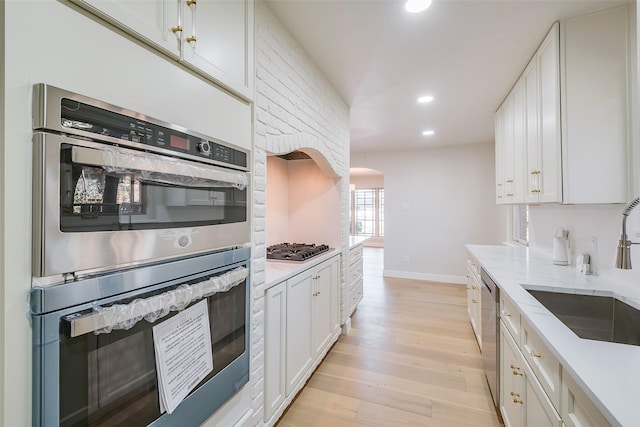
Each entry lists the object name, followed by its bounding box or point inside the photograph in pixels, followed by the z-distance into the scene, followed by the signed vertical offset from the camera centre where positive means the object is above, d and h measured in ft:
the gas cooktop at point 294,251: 7.39 -1.05
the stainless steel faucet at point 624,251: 4.27 -0.59
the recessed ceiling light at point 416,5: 5.18 +3.88
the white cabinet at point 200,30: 2.67 +2.12
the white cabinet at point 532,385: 2.95 -2.27
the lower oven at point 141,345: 2.10 -1.24
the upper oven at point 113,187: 2.07 +0.26
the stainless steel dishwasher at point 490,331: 6.38 -2.86
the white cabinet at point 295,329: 5.51 -2.67
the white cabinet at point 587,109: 5.30 +2.06
